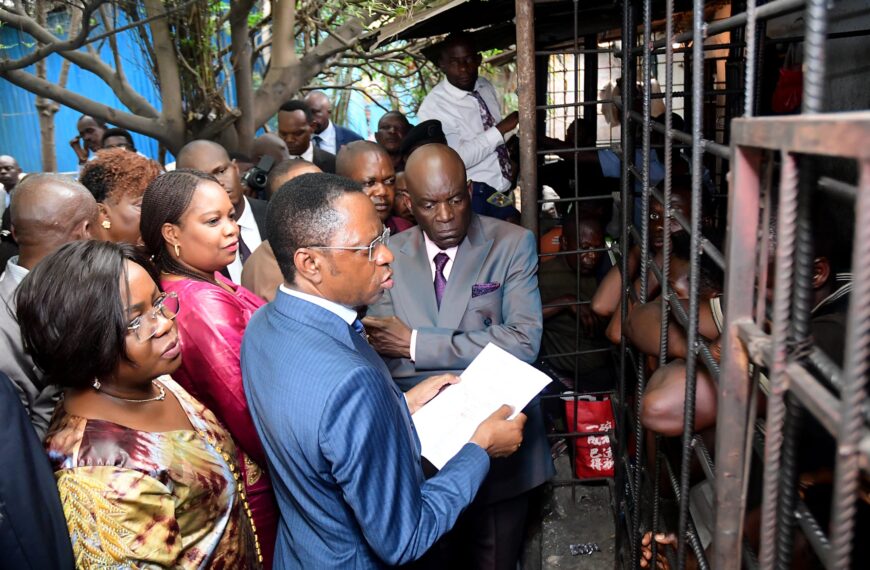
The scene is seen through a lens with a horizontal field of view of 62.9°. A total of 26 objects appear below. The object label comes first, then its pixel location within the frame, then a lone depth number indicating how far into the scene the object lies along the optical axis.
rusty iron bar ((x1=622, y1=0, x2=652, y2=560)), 2.25
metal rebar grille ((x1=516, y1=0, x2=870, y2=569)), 0.85
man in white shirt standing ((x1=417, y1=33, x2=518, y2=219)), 4.95
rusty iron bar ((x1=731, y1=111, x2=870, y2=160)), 0.78
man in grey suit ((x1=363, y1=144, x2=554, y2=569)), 2.85
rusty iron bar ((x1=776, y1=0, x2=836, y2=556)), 0.99
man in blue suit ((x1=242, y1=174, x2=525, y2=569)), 1.69
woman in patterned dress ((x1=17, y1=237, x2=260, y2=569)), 1.65
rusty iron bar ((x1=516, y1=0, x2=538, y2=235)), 3.29
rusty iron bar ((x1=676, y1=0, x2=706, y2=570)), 1.61
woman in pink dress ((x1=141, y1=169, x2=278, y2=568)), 2.31
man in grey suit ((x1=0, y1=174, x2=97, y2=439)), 2.33
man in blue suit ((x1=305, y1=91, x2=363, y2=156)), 7.10
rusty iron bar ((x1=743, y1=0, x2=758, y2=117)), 1.28
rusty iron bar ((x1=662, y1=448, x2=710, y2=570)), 1.75
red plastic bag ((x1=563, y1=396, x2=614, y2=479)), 4.12
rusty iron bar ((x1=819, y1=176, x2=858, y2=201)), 0.92
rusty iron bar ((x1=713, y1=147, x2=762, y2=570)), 1.21
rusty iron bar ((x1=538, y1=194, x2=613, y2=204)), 3.54
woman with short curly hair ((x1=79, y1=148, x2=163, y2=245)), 3.16
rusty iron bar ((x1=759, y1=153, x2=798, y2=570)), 1.02
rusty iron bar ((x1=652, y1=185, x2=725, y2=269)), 1.52
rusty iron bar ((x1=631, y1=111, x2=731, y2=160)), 1.45
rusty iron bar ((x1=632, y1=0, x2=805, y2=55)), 1.15
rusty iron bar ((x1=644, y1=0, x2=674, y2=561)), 1.91
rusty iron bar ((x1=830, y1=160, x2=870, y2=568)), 0.80
